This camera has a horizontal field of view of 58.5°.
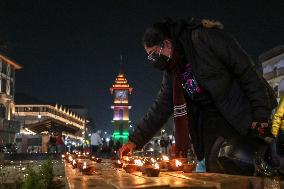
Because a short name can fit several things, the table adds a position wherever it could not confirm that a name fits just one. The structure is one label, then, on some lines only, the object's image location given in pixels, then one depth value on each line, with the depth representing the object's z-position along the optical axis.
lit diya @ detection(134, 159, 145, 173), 1.98
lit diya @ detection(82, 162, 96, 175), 2.45
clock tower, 89.52
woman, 2.09
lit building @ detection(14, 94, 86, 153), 21.65
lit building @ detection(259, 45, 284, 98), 28.25
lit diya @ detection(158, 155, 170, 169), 2.36
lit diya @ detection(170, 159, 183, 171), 2.21
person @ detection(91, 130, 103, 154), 22.04
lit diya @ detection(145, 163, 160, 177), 1.79
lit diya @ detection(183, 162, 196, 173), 2.13
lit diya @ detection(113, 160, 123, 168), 2.88
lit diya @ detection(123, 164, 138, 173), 2.26
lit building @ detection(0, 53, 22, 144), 37.74
